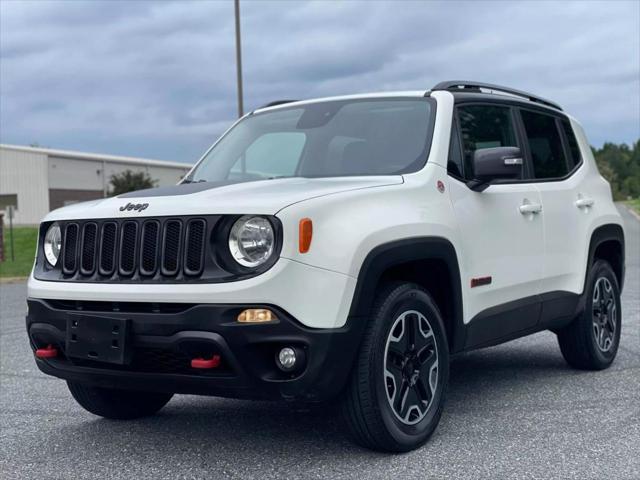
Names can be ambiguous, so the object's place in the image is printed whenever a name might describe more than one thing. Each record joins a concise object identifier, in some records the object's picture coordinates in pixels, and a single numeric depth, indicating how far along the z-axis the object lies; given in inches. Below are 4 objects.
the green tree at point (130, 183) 2434.4
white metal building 2758.4
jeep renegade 153.3
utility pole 986.7
